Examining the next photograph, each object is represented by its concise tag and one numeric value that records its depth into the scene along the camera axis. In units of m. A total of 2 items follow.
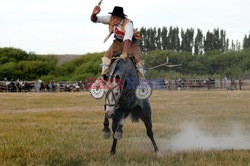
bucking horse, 13.34
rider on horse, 14.16
